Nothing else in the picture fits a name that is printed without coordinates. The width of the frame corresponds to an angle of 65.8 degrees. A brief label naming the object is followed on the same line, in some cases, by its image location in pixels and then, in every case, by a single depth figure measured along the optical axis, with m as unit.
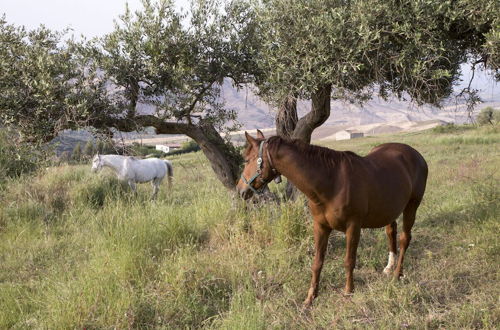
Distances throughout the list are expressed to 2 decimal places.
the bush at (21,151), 5.59
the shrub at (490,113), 40.82
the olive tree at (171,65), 5.96
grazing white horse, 12.62
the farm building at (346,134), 69.26
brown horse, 4.14
